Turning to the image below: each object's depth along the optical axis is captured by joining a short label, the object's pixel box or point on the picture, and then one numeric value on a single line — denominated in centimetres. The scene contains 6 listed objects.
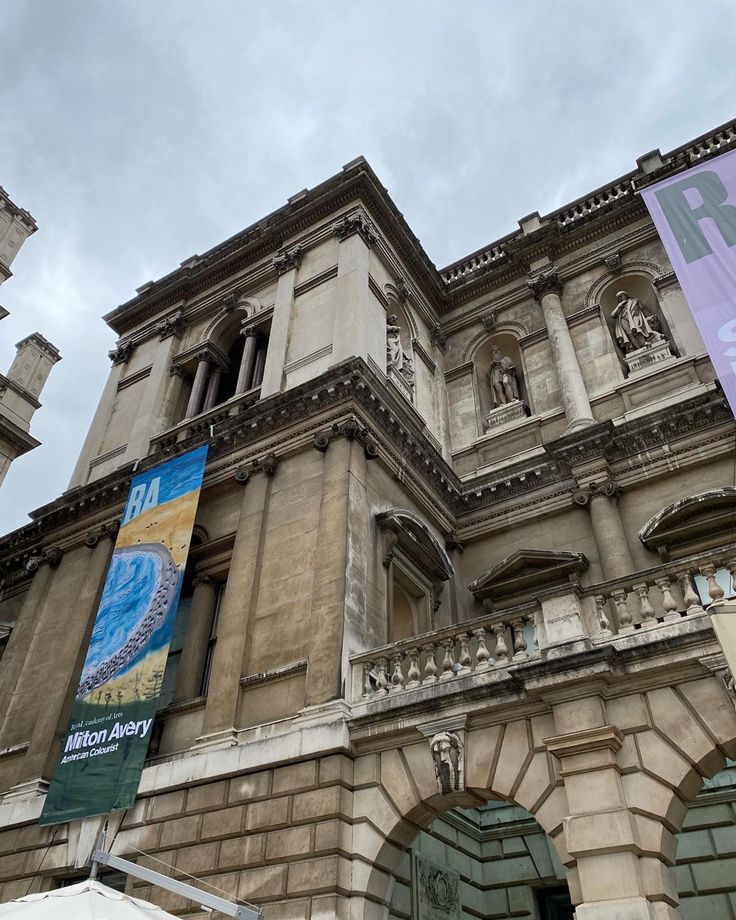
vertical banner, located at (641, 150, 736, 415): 1234
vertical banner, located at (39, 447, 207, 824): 1207
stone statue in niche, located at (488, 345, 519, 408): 2030
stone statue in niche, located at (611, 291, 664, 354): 1856
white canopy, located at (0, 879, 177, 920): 684
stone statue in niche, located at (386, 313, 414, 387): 1866
